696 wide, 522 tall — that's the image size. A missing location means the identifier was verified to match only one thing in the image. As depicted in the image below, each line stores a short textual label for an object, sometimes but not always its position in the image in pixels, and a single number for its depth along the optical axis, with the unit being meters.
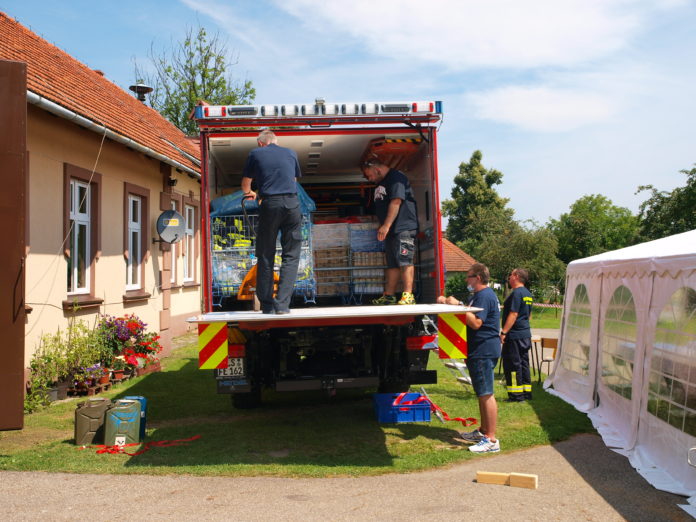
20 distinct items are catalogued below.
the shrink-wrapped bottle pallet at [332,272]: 7.43
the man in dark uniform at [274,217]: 6.16
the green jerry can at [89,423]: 6.46
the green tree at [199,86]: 34.31
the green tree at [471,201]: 56.84
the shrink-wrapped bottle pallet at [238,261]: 7.19
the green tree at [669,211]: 33.28
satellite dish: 13.60
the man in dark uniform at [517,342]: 8.57
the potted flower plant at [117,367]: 10.07
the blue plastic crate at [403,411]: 7.06
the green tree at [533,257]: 38.88
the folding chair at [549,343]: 10.51
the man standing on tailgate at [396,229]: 7.10
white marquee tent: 5.44
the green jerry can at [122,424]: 6.43
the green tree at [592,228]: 53.31
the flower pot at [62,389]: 8.86
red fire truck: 6.61
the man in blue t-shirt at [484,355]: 6.30
